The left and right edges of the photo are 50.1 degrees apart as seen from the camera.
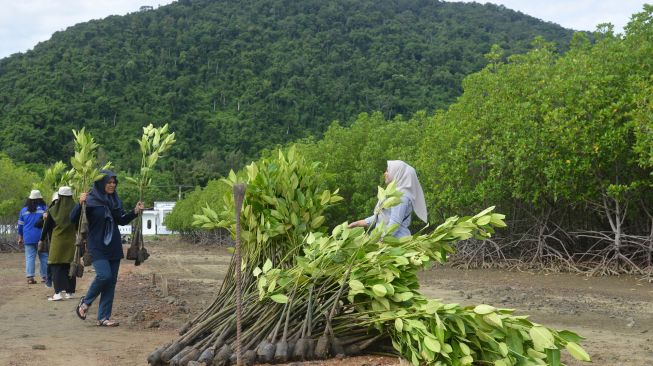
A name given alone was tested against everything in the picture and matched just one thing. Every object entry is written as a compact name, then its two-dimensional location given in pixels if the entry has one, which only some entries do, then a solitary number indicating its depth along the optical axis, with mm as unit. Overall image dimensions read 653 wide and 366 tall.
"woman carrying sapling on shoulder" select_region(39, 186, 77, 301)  10438
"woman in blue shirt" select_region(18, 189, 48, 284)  13227
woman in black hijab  8211
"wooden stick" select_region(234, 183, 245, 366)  4757
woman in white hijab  6598
